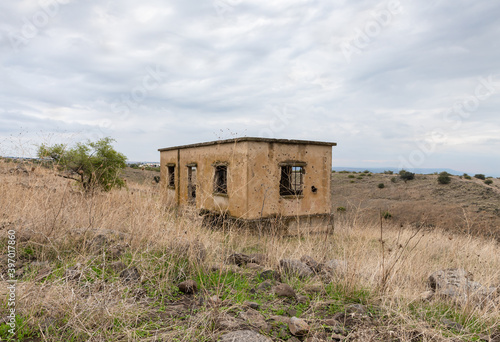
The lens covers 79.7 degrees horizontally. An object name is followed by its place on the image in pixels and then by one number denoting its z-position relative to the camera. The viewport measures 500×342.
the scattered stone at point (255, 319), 2.49
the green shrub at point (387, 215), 19.54
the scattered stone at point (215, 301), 2.55
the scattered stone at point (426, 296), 3.38
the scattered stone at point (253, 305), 2.81
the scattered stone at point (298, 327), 2.46
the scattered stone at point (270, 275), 3.66
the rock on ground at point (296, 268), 3.77
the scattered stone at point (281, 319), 2.62
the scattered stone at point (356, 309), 2.89
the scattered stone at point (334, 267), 3.61
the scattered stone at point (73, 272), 2.81
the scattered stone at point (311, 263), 3.99
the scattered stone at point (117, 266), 3.21
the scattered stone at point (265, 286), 3.32
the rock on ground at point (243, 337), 2.23
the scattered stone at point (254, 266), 3.97
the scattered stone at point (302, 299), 3.08
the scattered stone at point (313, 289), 3.36
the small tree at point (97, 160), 12.34
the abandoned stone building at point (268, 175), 9.59
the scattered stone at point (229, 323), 2.41
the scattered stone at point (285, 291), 3.18
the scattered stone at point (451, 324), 2.79
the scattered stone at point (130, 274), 3.07
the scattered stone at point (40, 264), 3.17
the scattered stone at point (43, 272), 2.79
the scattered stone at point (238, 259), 4.19
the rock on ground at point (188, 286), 3.07
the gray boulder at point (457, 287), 3.34
